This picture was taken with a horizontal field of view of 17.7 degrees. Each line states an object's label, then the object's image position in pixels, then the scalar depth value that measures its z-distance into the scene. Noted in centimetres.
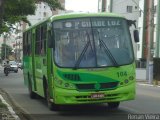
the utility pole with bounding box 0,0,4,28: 1302
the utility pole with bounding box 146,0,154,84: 3991
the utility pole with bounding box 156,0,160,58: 5682
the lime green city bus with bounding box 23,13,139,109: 1441
